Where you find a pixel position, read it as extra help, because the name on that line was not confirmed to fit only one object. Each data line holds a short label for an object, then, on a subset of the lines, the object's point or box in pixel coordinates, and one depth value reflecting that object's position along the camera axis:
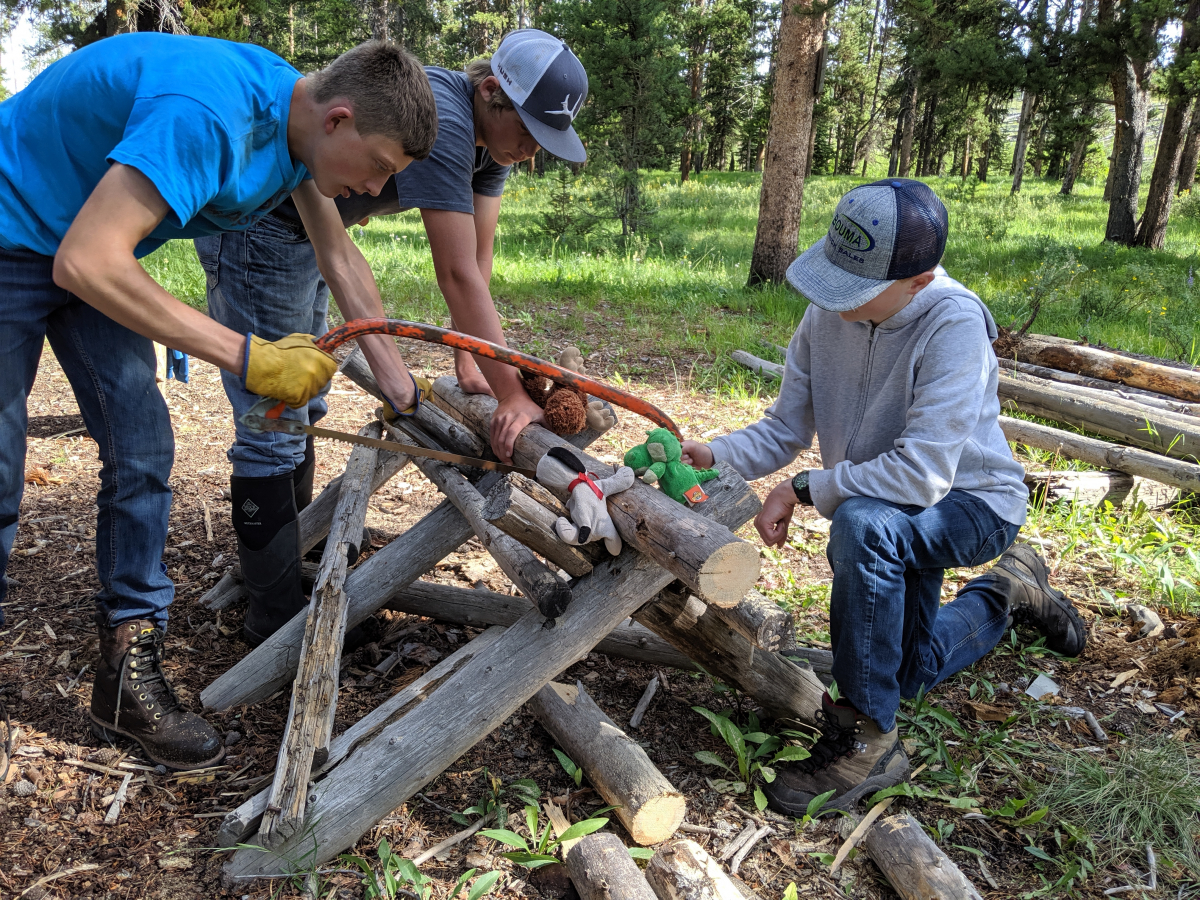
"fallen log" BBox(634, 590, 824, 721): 2.36
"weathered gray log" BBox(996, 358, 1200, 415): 4.83
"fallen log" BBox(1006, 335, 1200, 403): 5.16
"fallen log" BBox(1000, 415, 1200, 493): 3.87
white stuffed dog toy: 1.91
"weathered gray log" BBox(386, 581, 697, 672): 2.75
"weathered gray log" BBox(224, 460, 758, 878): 1.92
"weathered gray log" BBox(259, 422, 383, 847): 1.86
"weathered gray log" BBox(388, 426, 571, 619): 2.02
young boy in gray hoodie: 2.13
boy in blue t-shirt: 1.67
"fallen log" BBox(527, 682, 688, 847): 2.04
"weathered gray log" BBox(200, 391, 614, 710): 2.61
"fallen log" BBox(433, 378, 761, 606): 1.77
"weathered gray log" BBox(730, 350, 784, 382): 5.80
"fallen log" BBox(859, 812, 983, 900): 1.86
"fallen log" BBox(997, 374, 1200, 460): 4.25
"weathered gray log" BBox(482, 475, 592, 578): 2.14
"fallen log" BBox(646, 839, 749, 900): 1.78
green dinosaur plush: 2.11
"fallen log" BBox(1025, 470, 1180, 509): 4.02
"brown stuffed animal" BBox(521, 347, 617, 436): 2.62
